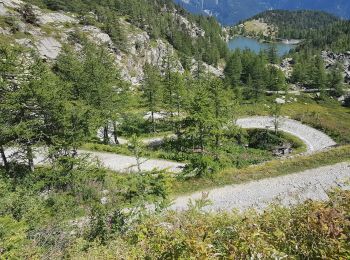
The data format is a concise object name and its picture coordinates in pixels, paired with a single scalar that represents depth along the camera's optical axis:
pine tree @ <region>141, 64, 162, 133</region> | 52.78
